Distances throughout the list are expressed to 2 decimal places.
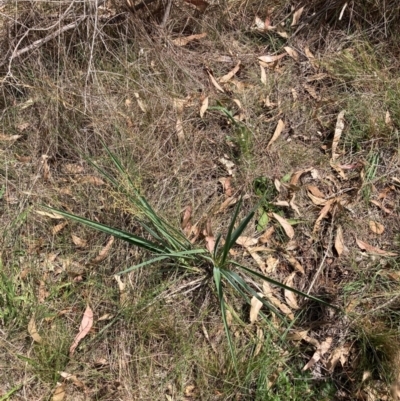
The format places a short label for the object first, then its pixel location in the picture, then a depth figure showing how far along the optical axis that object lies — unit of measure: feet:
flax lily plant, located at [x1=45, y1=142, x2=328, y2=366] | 5.91
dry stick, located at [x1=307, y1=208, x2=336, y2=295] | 6.68
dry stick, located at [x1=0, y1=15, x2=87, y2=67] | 8.02
